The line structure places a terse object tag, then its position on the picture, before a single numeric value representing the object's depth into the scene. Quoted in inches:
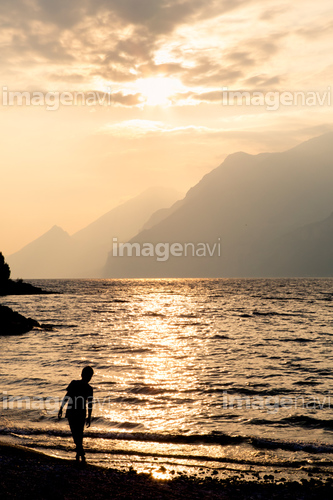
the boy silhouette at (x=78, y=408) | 447.8
